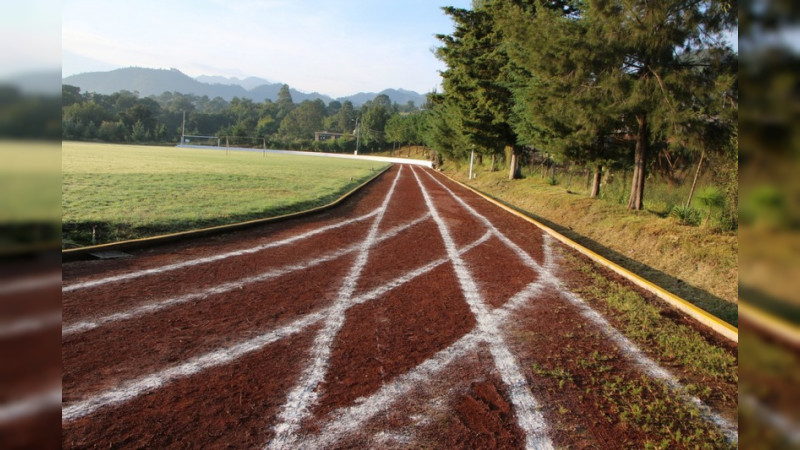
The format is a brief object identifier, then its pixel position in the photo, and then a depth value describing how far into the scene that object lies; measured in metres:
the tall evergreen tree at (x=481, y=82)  24.28
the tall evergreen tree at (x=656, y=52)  9.44
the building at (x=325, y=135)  137.27
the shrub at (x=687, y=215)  10.52
